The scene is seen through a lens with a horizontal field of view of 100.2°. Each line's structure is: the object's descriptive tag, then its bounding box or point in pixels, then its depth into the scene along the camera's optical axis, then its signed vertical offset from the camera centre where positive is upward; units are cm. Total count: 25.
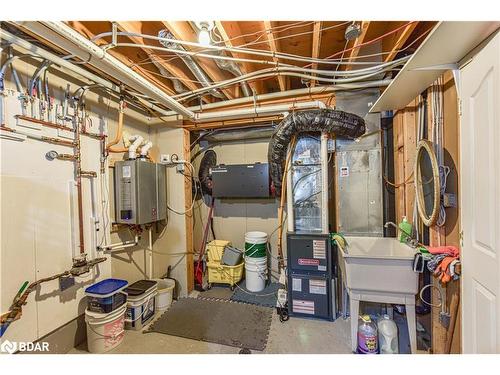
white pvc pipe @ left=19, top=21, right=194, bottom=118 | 123 +95
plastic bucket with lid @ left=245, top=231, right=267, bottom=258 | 285 -83
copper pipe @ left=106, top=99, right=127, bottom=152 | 228 +63
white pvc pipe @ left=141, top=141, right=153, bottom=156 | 260 +49
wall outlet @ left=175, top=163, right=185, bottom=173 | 299 +28
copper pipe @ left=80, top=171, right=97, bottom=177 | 205 +15
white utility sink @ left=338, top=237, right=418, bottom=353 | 166 -78
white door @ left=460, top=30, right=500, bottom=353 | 105 -10
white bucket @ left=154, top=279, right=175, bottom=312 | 257 -137
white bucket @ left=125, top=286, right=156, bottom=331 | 220 -134
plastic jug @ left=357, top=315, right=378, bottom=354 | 173 -129
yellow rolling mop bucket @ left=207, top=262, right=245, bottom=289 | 297 -126
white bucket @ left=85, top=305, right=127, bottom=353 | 187 -129
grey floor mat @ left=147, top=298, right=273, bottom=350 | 205 -149
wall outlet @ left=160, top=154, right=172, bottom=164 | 299 +42
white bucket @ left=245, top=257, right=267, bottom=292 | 286 -121
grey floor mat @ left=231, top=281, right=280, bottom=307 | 264 -147
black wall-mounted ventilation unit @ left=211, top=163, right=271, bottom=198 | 292 +7
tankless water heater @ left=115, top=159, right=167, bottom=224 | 237 -5
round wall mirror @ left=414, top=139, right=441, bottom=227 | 153 -1
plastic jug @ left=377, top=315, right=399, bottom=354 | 173 -128
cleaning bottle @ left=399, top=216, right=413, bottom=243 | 198 -45
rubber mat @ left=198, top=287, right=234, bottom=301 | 286 -151
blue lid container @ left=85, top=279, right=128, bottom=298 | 189 -95
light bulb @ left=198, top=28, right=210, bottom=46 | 139 +101
